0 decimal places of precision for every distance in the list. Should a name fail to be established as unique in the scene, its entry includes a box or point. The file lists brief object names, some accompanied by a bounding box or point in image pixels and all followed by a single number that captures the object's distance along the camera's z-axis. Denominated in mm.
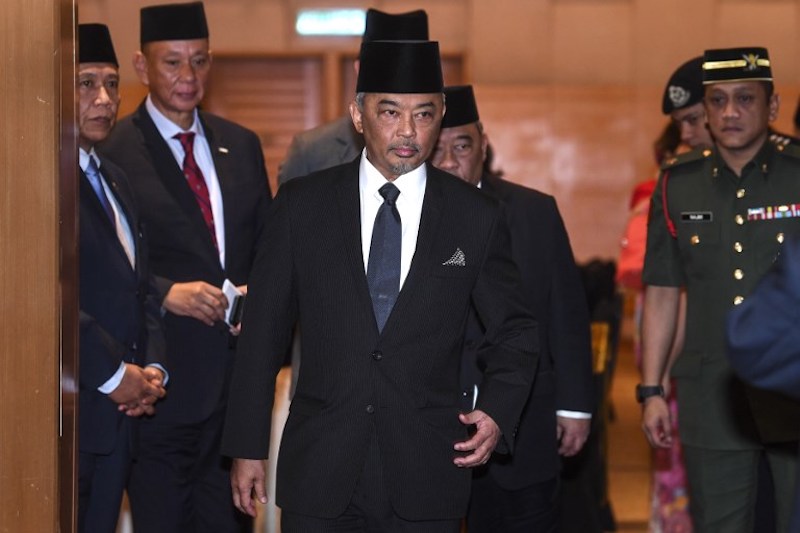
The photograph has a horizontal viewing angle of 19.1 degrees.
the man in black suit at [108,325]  6103
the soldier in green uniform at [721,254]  6413
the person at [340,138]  7755
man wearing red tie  6871
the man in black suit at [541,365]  6742
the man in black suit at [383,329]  5052
